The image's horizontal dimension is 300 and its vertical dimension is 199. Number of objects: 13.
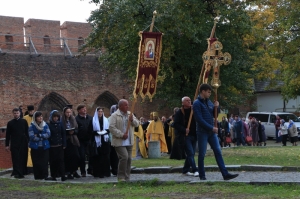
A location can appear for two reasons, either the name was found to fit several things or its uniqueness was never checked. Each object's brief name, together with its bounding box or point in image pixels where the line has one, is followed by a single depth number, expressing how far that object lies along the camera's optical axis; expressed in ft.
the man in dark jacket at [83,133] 51.52
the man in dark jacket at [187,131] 46.14
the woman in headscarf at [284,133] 109.74
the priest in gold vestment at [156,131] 76.59
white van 133.59
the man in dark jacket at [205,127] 41.14
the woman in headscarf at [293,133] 109.09
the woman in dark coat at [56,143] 49.52
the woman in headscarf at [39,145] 49.39
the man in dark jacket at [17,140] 53.36
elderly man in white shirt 44.29
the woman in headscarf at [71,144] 50.60
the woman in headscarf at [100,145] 50.60
